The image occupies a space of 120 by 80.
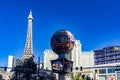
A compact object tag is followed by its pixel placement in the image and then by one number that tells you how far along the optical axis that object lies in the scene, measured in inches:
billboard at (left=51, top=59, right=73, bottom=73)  1289.0
